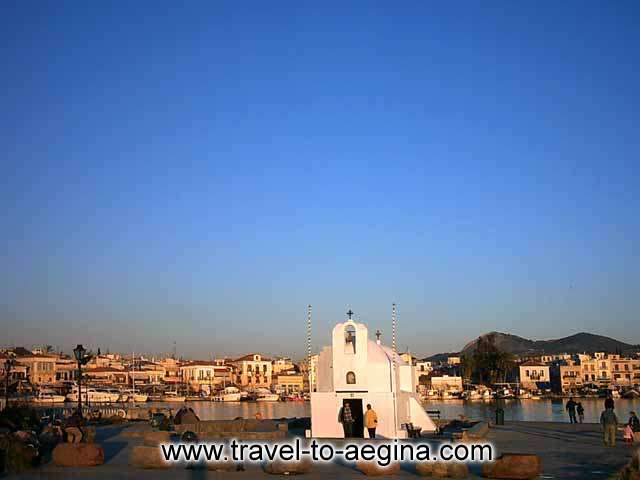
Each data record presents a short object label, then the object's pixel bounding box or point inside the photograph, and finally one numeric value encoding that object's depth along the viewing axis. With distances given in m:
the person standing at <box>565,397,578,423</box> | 39.31
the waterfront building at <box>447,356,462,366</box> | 189.01
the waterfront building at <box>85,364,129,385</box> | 153.43
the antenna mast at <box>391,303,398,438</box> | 28.36
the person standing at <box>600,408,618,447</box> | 25.27
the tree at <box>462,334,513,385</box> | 145.38
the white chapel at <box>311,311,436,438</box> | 28.52
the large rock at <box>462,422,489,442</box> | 23.81
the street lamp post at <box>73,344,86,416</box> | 31.55
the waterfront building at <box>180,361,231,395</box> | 165.12
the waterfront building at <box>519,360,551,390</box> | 153.00
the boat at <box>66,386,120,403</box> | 108.88
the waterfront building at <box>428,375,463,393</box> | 147.25
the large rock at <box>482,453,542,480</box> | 18.36
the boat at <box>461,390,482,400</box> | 132.50
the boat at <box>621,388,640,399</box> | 132.50
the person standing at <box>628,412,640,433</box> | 27.29
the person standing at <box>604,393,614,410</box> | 26.51
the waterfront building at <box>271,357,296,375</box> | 183.29
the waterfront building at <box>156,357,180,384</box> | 176.62
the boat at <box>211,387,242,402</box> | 143.62
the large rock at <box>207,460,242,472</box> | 20.48
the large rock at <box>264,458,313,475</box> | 19.59
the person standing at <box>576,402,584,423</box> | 39.19
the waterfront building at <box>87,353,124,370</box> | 180.62
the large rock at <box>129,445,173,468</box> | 20.77
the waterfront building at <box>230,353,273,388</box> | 172.09
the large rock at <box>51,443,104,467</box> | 21.53
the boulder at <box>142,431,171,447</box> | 26.44
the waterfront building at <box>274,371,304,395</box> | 165.25
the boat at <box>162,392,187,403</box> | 141.88
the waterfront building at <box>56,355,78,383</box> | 150.50
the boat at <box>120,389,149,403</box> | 114.59
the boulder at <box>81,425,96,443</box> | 25.50
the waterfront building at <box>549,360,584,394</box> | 151.38
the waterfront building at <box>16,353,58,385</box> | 140.00
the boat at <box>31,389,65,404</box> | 109.04
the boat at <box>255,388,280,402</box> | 145.12
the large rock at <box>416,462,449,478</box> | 18.89
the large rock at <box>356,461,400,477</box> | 18.92
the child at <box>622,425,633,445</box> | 25.80
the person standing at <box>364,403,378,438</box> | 26.25
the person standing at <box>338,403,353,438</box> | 28.09
